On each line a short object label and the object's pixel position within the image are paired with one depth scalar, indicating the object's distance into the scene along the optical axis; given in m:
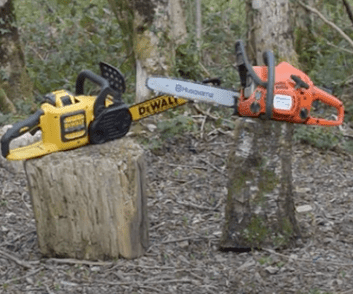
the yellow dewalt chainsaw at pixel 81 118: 6.20
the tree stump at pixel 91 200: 6.23
